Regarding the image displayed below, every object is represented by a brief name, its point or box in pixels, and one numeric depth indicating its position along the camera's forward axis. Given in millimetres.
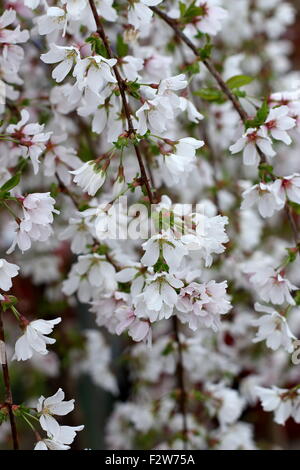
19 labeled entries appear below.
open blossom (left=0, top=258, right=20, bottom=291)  816
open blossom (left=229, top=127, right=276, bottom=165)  873
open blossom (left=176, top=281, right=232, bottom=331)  821
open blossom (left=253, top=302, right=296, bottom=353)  894
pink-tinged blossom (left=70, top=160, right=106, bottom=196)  848
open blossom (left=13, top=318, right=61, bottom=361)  832
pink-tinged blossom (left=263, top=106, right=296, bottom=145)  871
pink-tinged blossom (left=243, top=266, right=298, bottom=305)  894
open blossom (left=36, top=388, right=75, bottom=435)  822
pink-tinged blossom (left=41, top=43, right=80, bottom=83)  843
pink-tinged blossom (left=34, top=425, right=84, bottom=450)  817
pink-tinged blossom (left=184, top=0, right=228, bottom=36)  956
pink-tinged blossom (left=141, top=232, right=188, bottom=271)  794
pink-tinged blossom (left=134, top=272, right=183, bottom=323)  805
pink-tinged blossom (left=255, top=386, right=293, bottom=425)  917
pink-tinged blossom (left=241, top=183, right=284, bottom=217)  874
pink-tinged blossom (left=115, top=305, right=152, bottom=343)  850
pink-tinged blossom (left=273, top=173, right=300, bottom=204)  877
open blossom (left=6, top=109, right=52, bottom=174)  864
